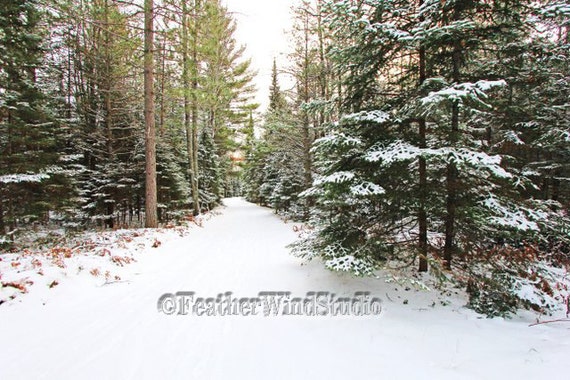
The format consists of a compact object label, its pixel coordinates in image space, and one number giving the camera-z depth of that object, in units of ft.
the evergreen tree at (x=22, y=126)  23.24
